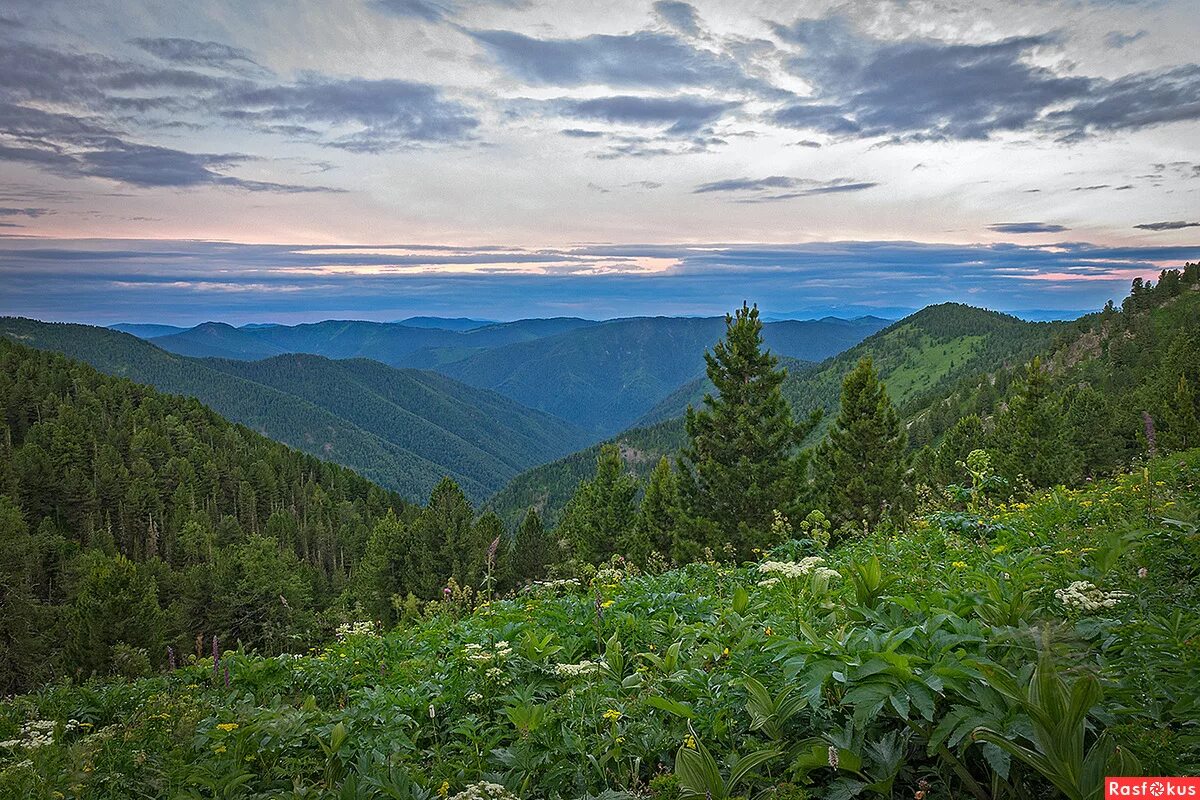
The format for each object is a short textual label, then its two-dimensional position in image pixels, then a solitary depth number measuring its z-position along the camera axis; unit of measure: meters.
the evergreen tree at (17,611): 46.34
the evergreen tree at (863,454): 29.02
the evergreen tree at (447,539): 47.49
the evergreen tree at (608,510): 42.75
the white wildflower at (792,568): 5.58
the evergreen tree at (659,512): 37.06
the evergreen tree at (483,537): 45.82
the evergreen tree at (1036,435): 38.69
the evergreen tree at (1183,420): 30.30
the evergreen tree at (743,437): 27.22
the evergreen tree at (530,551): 48.31
